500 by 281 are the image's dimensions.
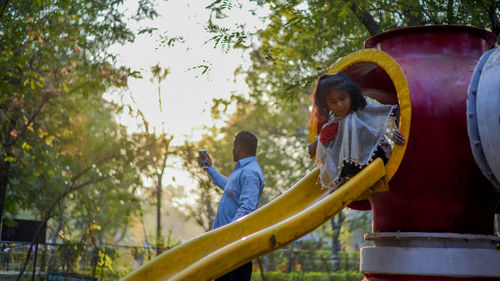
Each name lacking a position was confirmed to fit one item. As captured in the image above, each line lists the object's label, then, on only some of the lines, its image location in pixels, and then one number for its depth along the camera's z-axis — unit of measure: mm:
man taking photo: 4246
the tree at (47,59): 7453
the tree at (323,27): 5699
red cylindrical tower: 3570
